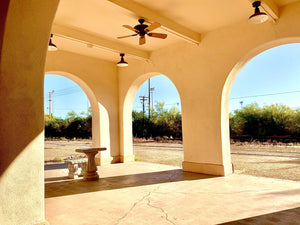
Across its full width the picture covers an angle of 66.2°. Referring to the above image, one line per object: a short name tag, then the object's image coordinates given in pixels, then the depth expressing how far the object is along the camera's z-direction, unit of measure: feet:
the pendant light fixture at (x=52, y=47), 16.97
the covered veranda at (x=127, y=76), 7.65
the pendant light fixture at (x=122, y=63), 21.40
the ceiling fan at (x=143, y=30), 15.47
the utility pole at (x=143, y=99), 89.15
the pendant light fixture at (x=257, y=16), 13.17
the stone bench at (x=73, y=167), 19.20
